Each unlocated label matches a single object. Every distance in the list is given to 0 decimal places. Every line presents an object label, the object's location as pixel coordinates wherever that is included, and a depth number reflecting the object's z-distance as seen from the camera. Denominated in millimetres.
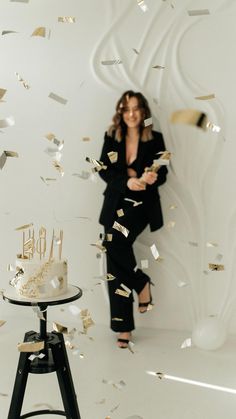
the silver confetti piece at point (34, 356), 1578
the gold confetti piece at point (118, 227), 2667
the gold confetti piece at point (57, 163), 2835
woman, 2762
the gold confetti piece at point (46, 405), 1868
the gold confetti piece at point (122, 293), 2708
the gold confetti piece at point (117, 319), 2748
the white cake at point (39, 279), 1622
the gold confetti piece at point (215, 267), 2804
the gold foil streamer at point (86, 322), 1950
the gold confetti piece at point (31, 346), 1525
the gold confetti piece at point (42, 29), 2729
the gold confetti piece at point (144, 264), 2786
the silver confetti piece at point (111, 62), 2897
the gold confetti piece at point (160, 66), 2862
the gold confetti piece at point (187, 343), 2631
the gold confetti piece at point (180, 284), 2925
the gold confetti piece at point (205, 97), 2772
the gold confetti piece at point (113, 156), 2688
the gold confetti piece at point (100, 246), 2774
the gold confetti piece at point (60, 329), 1694
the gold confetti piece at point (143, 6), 2810
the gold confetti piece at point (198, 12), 2731
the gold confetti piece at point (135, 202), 2747
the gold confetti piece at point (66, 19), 2848
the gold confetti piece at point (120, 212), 2730
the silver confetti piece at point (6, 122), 1406
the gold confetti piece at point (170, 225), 2928
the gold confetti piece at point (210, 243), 2852
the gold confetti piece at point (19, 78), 2966
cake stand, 1575
